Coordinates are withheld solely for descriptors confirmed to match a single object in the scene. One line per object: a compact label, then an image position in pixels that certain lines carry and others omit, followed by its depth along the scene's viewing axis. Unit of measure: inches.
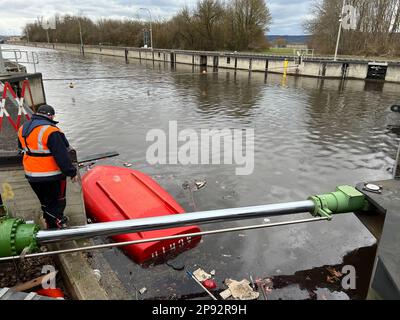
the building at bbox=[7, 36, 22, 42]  6974.4
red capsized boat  205.3
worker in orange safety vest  169.5
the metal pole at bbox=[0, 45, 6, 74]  605.3
